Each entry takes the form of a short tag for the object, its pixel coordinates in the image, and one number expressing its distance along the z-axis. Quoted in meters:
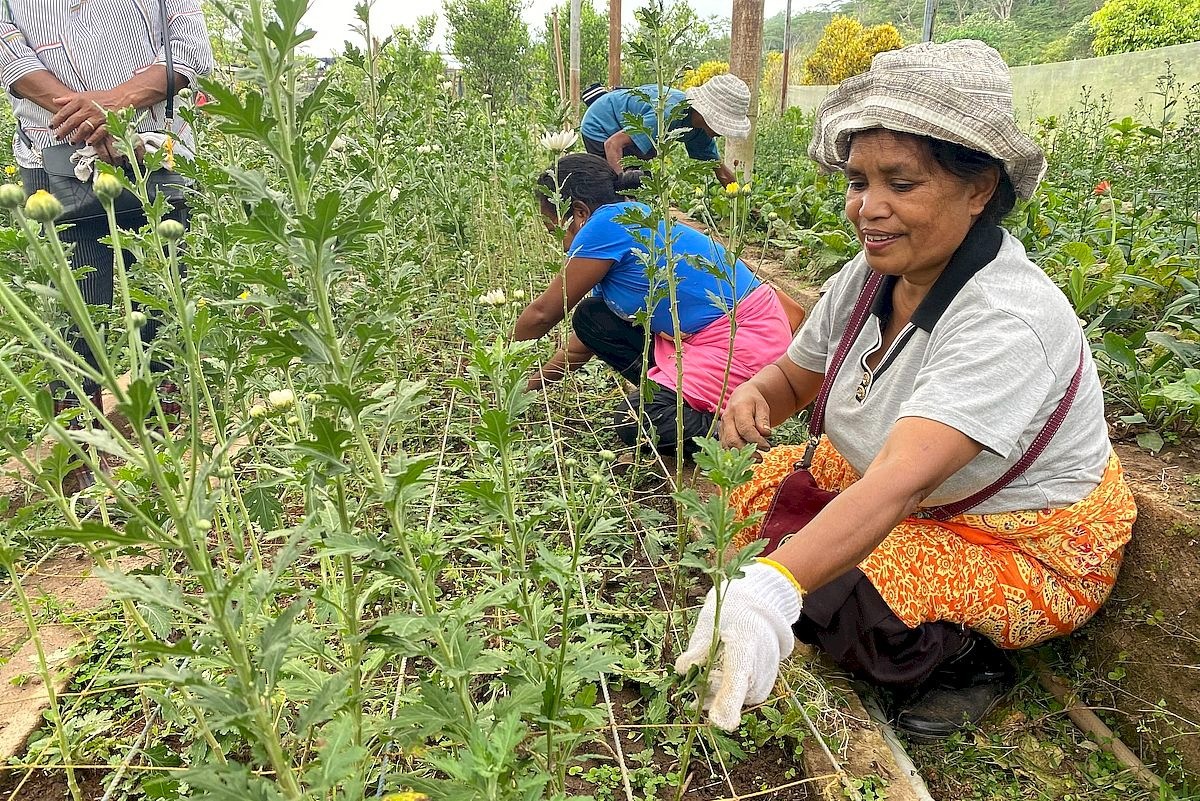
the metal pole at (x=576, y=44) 10.93
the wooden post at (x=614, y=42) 10.90
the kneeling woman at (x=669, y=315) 3.28
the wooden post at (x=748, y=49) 5.81
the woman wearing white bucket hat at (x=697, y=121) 4.47
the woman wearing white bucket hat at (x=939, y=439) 1.58
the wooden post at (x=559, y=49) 8.85
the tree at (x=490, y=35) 19.75
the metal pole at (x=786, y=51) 16.39
